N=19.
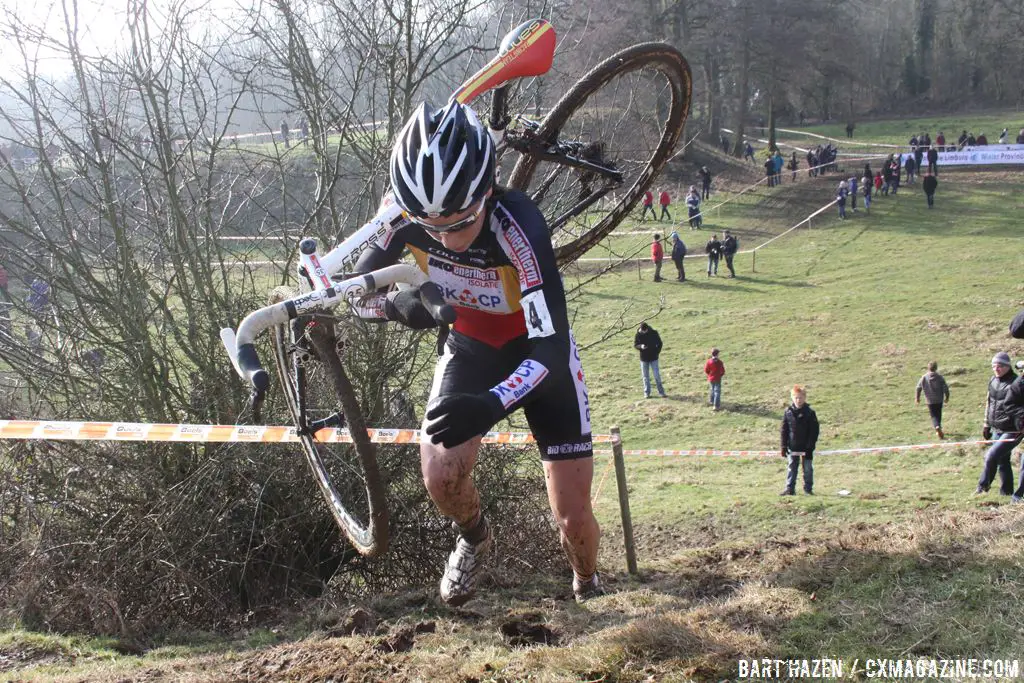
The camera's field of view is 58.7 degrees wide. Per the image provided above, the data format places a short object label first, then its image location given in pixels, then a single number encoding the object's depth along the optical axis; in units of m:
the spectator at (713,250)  29.53
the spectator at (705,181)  37.81
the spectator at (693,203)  33.66
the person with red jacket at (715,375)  18.42
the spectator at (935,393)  15.51
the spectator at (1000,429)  11.09
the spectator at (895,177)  39.25
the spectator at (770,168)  41.03
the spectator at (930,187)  36.97
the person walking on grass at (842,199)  36.38
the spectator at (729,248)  29.31
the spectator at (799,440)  12.70
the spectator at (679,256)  28.55
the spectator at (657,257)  28.41
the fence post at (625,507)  8.12
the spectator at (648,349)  19.64
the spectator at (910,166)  40.94
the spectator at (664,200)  29.29
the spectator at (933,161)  40.19
